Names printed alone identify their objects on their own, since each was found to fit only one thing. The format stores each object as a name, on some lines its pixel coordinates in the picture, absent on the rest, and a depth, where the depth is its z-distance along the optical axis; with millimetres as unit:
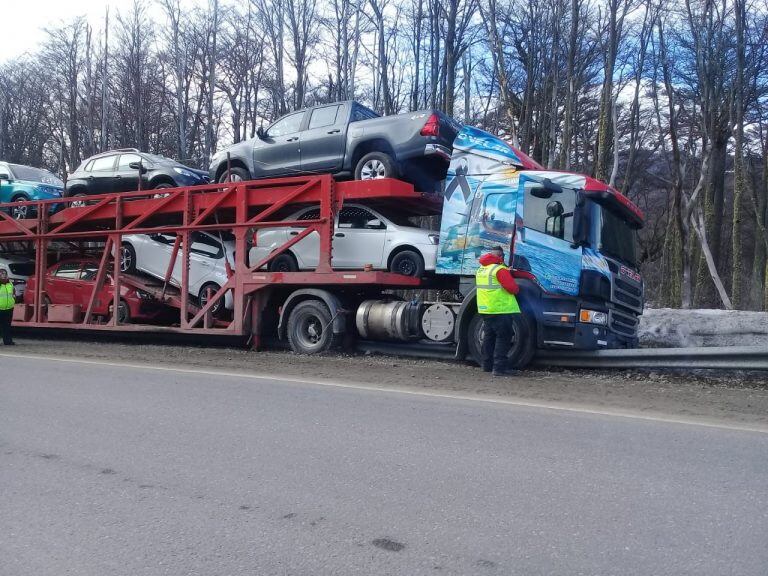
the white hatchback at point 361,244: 11008
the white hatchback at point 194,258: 12992
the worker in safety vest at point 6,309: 14125
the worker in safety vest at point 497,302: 9203
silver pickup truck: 10766
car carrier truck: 9477
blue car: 16719
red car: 13969
